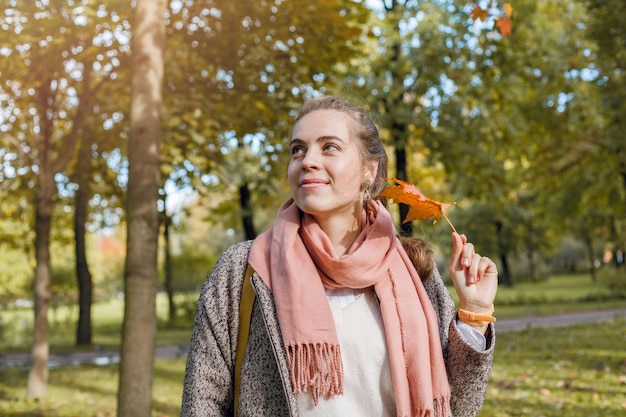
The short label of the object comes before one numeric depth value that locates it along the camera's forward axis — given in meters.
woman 2.17
